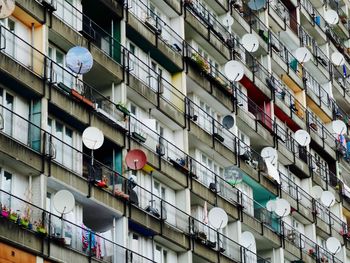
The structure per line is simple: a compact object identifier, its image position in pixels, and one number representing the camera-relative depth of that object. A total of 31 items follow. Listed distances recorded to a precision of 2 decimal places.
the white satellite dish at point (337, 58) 88.37
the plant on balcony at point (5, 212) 42.59
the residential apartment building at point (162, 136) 46.19
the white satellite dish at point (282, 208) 66.38
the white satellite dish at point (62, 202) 45.38
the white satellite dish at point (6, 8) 44.65
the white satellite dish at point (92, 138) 48.97
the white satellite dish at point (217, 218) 57.78
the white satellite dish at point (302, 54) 79.50
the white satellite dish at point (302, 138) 74.62
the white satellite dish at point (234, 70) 64.75
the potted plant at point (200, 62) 61.42
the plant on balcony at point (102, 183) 49.12
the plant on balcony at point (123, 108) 52.59
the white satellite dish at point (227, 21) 68.88
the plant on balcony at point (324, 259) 72.25
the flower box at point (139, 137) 53.25
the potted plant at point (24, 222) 43.46
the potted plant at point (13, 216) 42.88
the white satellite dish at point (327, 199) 75.69
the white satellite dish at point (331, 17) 89.75
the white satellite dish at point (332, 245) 73.88
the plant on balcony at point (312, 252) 70.56
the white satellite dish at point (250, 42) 70.00
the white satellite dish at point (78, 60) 48.94
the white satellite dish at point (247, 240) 61.66
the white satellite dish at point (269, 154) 69.00
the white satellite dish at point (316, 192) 75.56
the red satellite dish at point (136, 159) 51.62
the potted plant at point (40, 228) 44.22
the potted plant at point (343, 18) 95.19
